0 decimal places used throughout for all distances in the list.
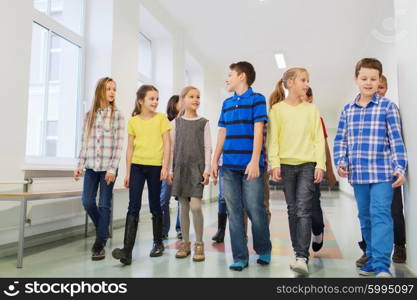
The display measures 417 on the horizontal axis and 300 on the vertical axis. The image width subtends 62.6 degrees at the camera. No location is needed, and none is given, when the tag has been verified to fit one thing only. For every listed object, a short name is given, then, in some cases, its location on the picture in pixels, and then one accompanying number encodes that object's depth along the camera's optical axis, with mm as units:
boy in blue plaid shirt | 1824
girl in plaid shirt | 2436
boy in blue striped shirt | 2062
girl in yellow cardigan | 1979
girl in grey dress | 2348
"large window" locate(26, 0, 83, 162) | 3334
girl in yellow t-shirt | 2340
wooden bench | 2163
